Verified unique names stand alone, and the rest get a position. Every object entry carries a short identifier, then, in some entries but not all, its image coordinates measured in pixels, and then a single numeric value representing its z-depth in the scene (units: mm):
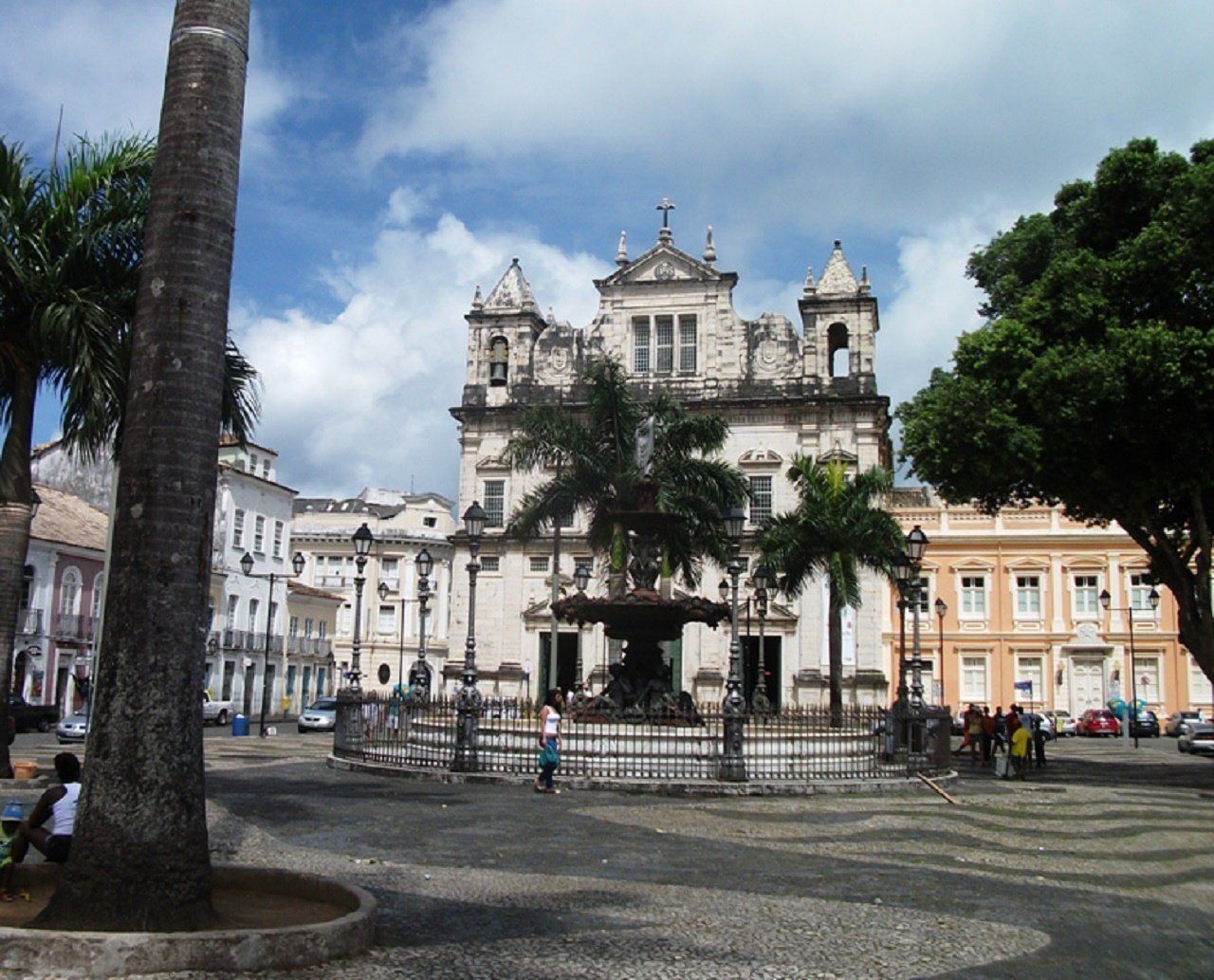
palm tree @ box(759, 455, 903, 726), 31875
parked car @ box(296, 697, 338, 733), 40094
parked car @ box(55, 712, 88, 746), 28859
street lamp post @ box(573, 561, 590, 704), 30281
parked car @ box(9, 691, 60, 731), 33438
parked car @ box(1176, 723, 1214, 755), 33747
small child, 7262
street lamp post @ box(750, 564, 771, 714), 26719
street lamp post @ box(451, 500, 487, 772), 18672
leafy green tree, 19219
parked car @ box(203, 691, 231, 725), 42000
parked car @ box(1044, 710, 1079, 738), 46688
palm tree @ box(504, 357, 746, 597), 31891
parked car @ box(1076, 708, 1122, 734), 45625
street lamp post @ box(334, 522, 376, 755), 21297
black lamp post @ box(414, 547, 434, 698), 27188
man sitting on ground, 7469
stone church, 44469
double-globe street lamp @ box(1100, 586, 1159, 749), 43516
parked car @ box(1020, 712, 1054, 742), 27844
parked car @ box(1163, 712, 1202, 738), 40812
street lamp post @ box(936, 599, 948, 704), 37553
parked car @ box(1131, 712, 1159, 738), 45000
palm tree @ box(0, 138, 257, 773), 14180
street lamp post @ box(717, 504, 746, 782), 17969
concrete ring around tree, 5645
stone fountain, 21297
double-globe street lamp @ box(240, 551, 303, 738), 32031
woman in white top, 16516
